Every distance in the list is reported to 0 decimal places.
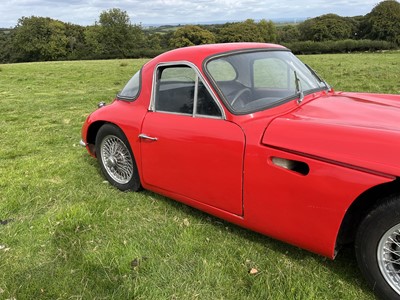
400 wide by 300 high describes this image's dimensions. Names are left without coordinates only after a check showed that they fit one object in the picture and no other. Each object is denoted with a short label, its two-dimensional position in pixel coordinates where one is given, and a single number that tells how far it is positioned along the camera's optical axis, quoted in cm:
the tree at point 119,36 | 6728
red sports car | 232
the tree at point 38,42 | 6391
